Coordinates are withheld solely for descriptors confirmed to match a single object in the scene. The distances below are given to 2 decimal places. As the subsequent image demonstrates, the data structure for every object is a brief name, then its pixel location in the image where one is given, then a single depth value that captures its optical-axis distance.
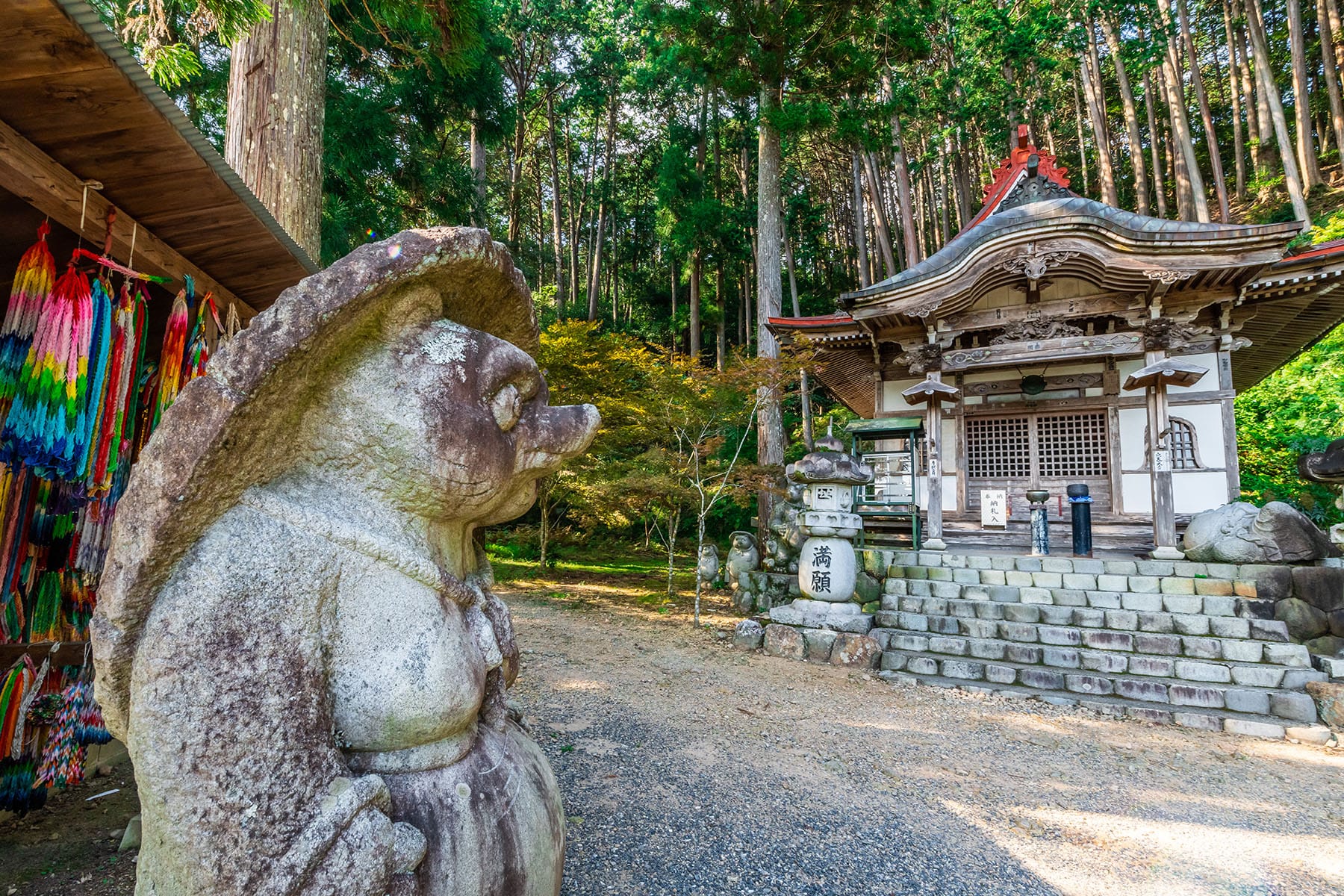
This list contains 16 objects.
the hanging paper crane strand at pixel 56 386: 1.82
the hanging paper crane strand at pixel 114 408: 2.07
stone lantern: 6.65
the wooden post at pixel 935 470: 8.48
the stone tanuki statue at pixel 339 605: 1.06
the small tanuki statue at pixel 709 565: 10.04
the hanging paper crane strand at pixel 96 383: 1.97
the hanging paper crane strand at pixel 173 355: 2.33
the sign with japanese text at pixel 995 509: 9.17
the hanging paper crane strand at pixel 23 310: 1.84
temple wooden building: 7.65
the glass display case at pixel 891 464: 9.46
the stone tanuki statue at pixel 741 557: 8.95
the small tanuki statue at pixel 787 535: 8.17
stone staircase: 4.97
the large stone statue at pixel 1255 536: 5.85
